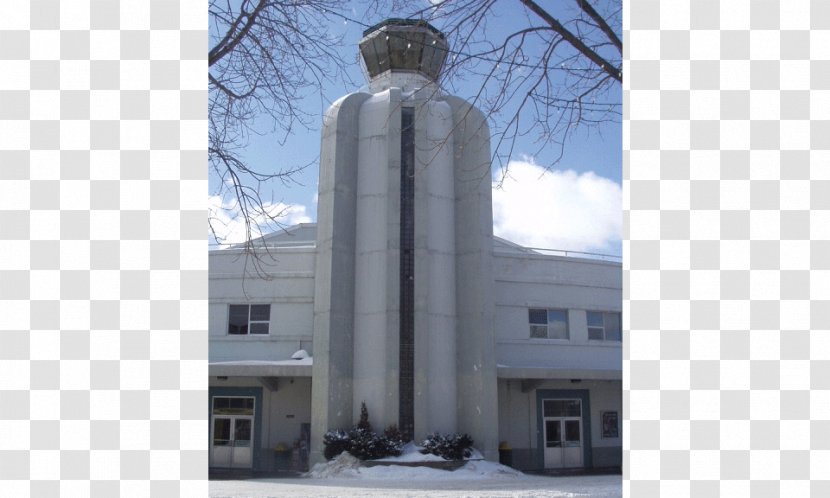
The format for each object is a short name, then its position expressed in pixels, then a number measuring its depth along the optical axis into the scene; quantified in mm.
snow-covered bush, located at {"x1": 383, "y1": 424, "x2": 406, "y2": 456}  22609
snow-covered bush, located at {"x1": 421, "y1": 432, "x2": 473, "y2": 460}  23094
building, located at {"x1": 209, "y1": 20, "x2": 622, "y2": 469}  24344
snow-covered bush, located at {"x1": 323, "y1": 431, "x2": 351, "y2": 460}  22875
